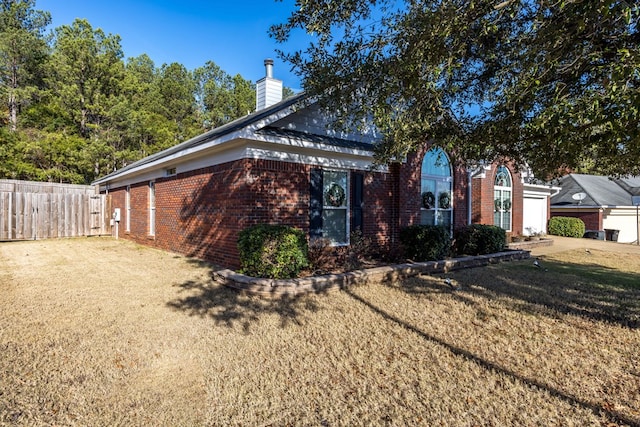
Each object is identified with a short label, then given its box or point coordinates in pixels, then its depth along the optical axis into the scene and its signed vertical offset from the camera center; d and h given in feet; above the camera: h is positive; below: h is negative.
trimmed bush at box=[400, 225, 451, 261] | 29.86 -2.57
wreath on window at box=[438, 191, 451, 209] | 37.99 +1.38
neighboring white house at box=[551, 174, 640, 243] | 73.67 +1.40
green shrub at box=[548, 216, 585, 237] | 66.95 -2.66
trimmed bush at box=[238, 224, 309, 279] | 21.58 -2.52
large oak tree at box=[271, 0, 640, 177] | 13.64 +7.09
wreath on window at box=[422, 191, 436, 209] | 36.50 +1.32
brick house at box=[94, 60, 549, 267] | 25.31 +2.28
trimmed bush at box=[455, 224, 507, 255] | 34.94 -2.82
